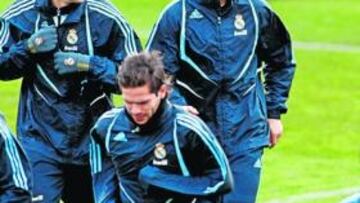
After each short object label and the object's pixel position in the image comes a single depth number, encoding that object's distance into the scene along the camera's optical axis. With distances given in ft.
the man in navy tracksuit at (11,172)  50.49
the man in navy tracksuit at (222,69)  61.78
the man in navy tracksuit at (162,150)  52.42
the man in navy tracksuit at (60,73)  62.67
